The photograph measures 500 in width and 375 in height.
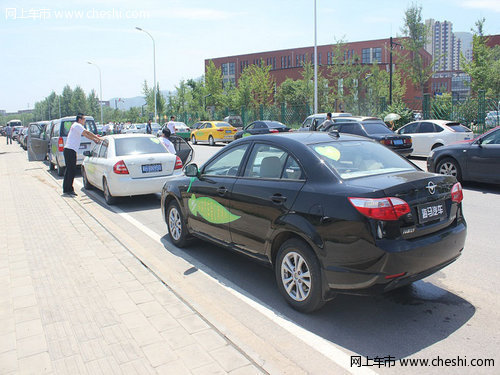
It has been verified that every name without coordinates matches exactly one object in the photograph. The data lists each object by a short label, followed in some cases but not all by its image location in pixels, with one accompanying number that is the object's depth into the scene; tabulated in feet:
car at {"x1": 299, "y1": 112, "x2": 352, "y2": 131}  66.11
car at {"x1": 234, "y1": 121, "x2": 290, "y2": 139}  79.92
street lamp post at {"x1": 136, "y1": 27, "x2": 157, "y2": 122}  164.12
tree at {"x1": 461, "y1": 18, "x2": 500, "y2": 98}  106.42
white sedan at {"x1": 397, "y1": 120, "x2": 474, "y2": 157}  53.36
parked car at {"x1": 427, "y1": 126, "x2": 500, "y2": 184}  33.04
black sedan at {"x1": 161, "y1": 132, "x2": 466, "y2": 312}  11.87
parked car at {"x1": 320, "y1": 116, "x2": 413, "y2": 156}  50.55
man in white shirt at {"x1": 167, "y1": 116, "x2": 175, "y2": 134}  72.14
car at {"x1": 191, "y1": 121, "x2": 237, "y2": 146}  95.35
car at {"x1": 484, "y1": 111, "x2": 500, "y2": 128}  71.97
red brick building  246.47
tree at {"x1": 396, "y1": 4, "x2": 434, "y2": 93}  102.27
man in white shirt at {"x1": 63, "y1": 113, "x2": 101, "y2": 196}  37.86
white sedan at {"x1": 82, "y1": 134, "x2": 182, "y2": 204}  31.19
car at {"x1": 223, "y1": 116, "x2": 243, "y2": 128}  115.24
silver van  50.39
